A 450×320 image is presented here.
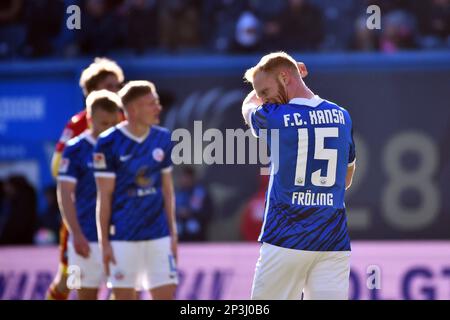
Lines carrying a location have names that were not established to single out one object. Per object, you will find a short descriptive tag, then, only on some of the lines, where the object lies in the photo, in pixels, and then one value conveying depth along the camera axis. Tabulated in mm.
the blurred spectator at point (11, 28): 14227
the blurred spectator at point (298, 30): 13586
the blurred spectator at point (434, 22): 13461
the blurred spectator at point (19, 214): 13422
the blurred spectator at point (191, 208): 12875
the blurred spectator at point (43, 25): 14062
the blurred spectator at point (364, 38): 13445
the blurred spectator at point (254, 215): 13023
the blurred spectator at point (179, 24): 14008
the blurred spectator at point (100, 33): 13727
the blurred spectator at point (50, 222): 13125
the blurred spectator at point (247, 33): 13570
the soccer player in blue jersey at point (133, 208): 7031
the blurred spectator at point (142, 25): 13750
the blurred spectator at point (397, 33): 13430
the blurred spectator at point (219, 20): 13914
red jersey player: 7648
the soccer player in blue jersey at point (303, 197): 5367
